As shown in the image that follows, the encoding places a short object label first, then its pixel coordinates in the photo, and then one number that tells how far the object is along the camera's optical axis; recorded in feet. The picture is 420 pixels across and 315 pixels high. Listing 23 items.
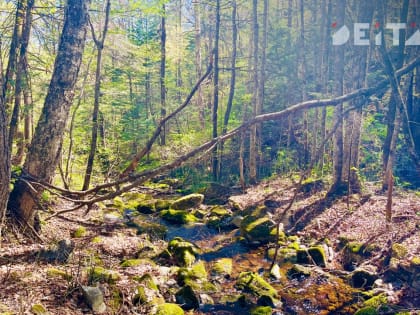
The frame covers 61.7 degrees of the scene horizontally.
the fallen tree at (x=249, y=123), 10.16
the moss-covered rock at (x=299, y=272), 25.80
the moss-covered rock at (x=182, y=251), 27.63
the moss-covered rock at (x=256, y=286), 22.18
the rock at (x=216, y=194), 47.96
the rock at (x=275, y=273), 25.75
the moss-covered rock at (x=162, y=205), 44.42
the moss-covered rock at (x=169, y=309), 17.80
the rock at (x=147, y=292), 18.21
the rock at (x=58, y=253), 19.61
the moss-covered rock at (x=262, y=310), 20.11
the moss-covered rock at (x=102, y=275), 17.84
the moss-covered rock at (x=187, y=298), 20.75
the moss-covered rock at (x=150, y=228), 33.91
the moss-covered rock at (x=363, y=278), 23.36
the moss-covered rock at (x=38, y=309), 13.39
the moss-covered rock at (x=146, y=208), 44.15
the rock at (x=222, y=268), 26.15
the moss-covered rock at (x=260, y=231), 32.78
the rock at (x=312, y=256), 27.37
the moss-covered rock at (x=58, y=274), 16.75
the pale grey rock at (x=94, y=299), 15.76
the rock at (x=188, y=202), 43.68
